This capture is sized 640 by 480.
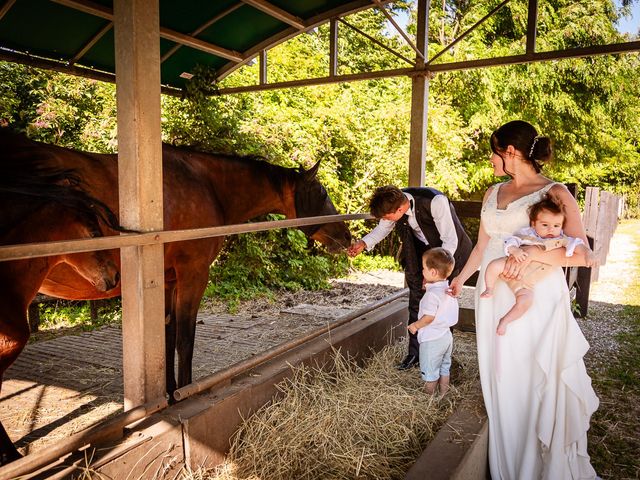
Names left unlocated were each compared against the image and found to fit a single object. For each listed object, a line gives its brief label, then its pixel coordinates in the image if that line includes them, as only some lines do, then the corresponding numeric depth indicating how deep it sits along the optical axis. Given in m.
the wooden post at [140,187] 2.11
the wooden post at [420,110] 5.24
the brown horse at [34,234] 2.31
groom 3.61
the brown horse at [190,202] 3.09
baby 2.34
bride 2.46
